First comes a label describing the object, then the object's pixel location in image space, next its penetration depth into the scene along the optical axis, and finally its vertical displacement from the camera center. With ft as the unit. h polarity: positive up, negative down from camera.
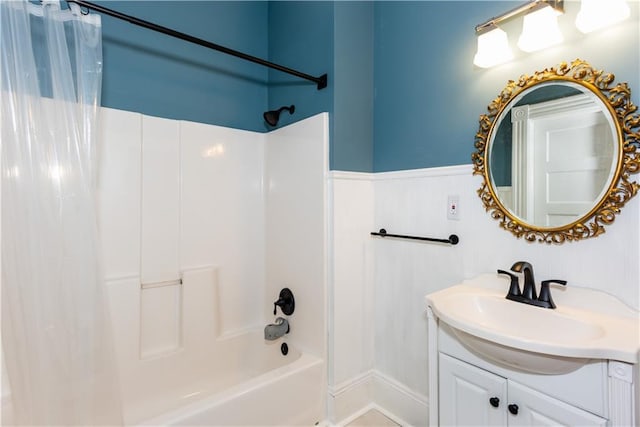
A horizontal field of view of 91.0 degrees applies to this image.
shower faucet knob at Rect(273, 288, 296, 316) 6.25 -1.83
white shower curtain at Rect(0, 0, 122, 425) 3.65 -0.15
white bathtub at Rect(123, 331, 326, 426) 4.27 -3.01
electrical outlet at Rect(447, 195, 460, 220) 4.88 +0.07
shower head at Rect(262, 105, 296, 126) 6.68 +2.03
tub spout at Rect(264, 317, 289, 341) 6.16 -2.34
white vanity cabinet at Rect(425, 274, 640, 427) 2.76 -1.48
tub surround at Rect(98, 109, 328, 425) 5.37 -0.93
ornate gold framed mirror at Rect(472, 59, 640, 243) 3.43 +0.73
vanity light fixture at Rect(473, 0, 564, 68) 3.77 +2.33
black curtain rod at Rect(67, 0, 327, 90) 4.05 +2.56
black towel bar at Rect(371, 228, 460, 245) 4.87 -0.44
